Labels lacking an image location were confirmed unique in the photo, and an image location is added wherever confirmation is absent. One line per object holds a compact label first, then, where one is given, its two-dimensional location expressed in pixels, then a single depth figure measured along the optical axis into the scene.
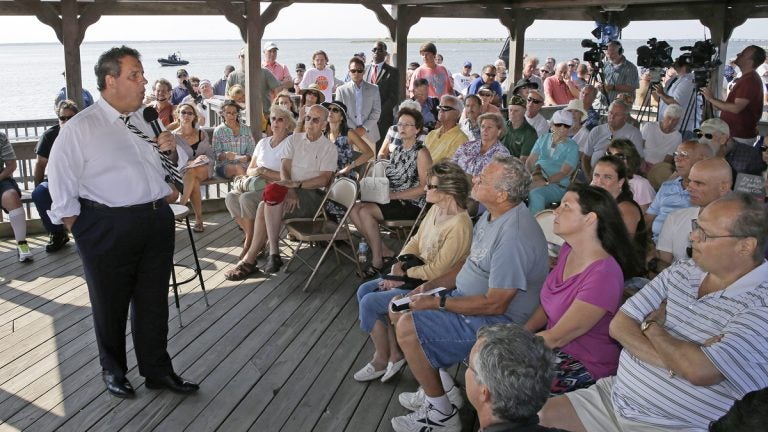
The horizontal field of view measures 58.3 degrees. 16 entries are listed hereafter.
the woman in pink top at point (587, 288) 2.37
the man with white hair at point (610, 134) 5.90
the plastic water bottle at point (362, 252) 5.15
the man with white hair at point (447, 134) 5.56
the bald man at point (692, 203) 3.28
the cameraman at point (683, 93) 6.68
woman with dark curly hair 4.96
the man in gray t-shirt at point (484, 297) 2.76
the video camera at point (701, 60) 6.51
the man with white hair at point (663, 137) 5.84
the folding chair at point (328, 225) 4.79
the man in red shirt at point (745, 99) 6.38
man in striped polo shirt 1.89
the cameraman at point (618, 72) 8.41
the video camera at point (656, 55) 7.43
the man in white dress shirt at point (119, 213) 2.91
